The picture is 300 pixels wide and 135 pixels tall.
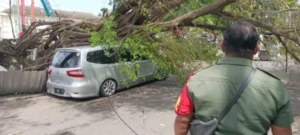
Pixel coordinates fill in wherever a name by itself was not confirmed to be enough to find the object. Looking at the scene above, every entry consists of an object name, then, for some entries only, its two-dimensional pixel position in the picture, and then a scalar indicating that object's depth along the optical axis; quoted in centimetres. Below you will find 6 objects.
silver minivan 737
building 2698
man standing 158
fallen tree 707
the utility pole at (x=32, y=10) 1785
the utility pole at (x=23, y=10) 1772
